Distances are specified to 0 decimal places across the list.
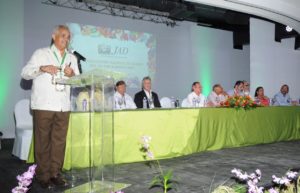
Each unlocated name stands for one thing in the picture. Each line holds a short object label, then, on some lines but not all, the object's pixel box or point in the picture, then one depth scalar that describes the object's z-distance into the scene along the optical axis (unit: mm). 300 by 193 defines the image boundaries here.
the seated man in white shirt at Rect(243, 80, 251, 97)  6114
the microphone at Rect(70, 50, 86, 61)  2826
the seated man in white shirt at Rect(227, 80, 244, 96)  5945
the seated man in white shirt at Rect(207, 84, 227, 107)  5452
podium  2148
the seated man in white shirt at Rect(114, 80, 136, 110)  4402
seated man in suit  4697
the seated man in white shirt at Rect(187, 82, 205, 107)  4826
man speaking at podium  2477
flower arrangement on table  4477
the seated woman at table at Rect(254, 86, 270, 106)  5446
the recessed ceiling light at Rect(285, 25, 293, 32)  8741
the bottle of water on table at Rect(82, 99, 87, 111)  2447
